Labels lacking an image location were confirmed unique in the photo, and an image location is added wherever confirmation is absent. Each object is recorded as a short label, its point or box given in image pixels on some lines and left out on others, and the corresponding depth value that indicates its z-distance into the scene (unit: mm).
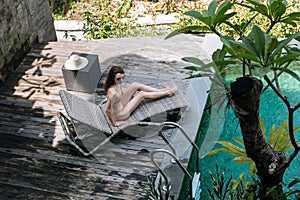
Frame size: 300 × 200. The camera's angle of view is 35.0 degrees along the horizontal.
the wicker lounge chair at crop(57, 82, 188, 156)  4719
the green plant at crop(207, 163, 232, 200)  3353
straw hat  5512
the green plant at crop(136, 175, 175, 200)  3483
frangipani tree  2340
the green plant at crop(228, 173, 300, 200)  3239
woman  4750
